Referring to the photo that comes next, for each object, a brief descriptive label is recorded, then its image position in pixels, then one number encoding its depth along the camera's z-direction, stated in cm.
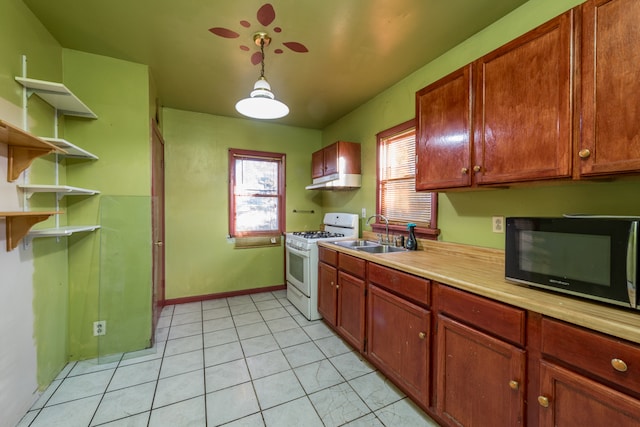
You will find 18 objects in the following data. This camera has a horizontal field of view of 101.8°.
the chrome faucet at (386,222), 269
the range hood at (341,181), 318
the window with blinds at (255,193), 375
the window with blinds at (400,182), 246
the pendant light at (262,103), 183
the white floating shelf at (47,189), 159
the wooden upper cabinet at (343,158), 319
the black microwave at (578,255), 94
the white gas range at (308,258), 293
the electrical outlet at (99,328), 221
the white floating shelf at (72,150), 170
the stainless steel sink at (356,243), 278
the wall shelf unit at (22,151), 141
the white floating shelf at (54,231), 165
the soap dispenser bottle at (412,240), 237
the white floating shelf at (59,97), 159
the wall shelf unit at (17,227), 147
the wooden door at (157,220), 248
